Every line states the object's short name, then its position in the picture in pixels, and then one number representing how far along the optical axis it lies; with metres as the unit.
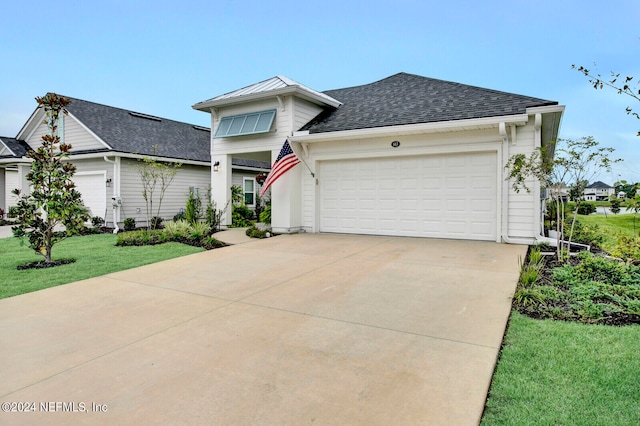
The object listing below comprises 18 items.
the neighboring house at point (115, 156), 14.30
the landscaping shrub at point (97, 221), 14.03
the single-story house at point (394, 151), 8.87
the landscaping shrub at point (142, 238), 9.99
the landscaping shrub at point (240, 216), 13.81
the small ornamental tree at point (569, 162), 6.59
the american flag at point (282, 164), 10.65
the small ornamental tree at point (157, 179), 13.59
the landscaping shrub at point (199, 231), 10.24
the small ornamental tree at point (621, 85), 2.63
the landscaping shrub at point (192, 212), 13.41
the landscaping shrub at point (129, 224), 13.98
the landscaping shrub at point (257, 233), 10.74
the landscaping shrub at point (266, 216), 12.45
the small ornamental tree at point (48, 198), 7.51
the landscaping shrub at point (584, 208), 17.14
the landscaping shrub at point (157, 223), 14.60
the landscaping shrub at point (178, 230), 10.68
